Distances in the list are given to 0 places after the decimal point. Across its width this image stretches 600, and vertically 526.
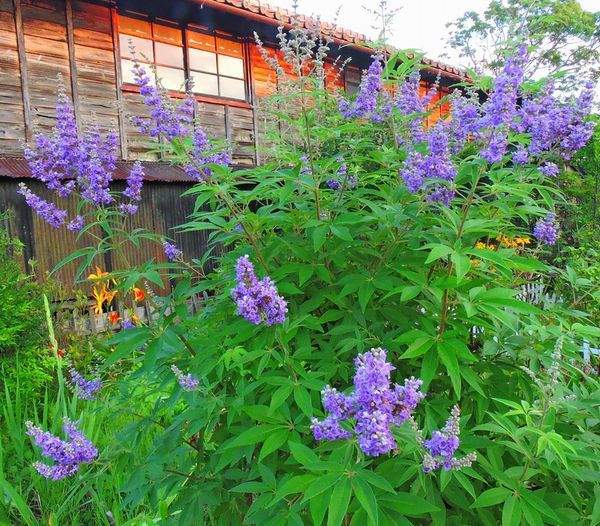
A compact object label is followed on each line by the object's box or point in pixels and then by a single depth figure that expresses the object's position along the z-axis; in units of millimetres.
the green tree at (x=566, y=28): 26688
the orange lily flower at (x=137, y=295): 6013
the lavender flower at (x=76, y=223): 2627
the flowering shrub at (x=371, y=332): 1588
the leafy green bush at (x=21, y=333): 4879
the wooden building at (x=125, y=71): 8578
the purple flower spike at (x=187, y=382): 1905
